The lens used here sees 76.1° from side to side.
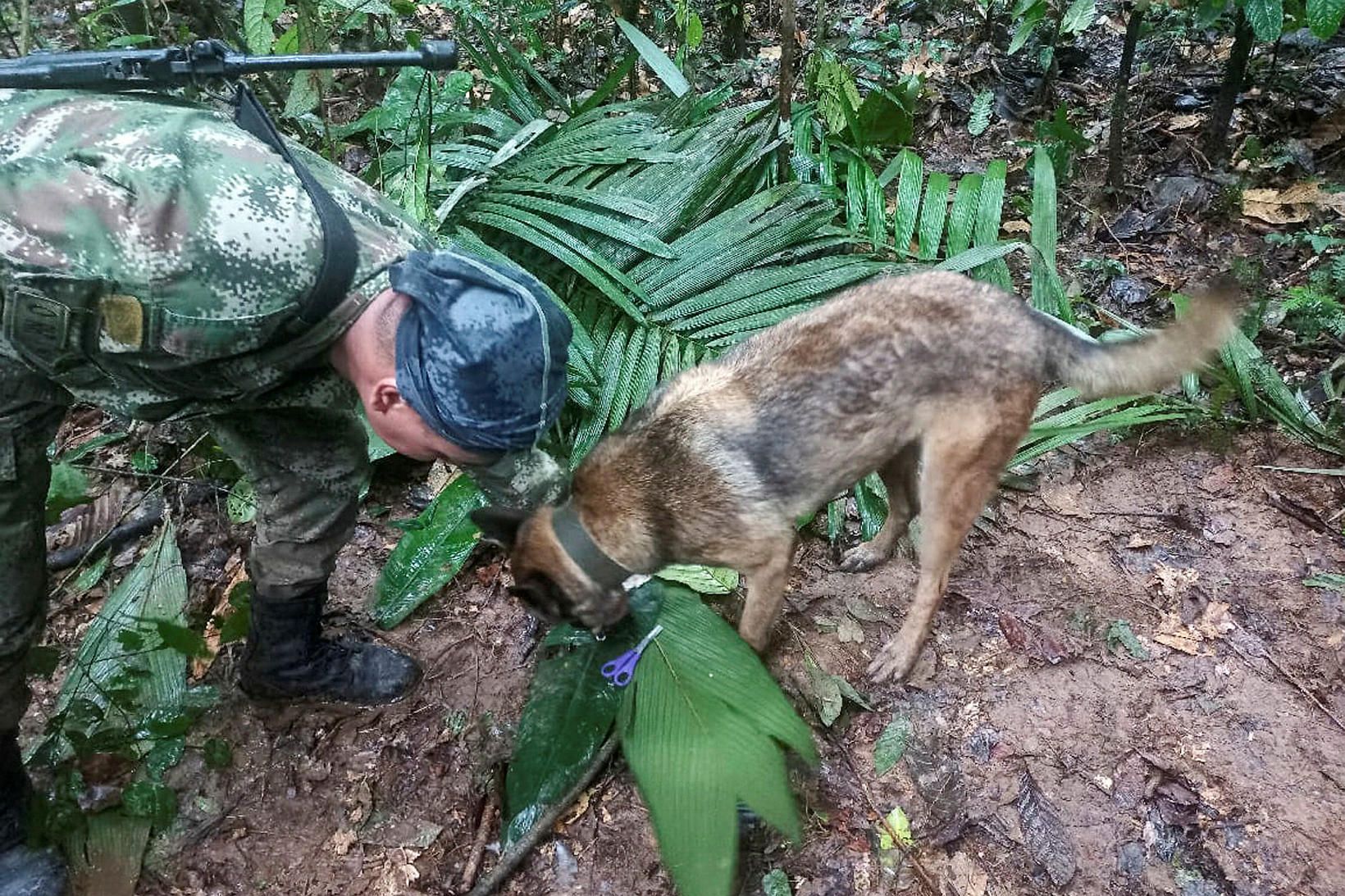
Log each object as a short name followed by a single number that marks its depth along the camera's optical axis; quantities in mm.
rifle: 2018
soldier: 1804
